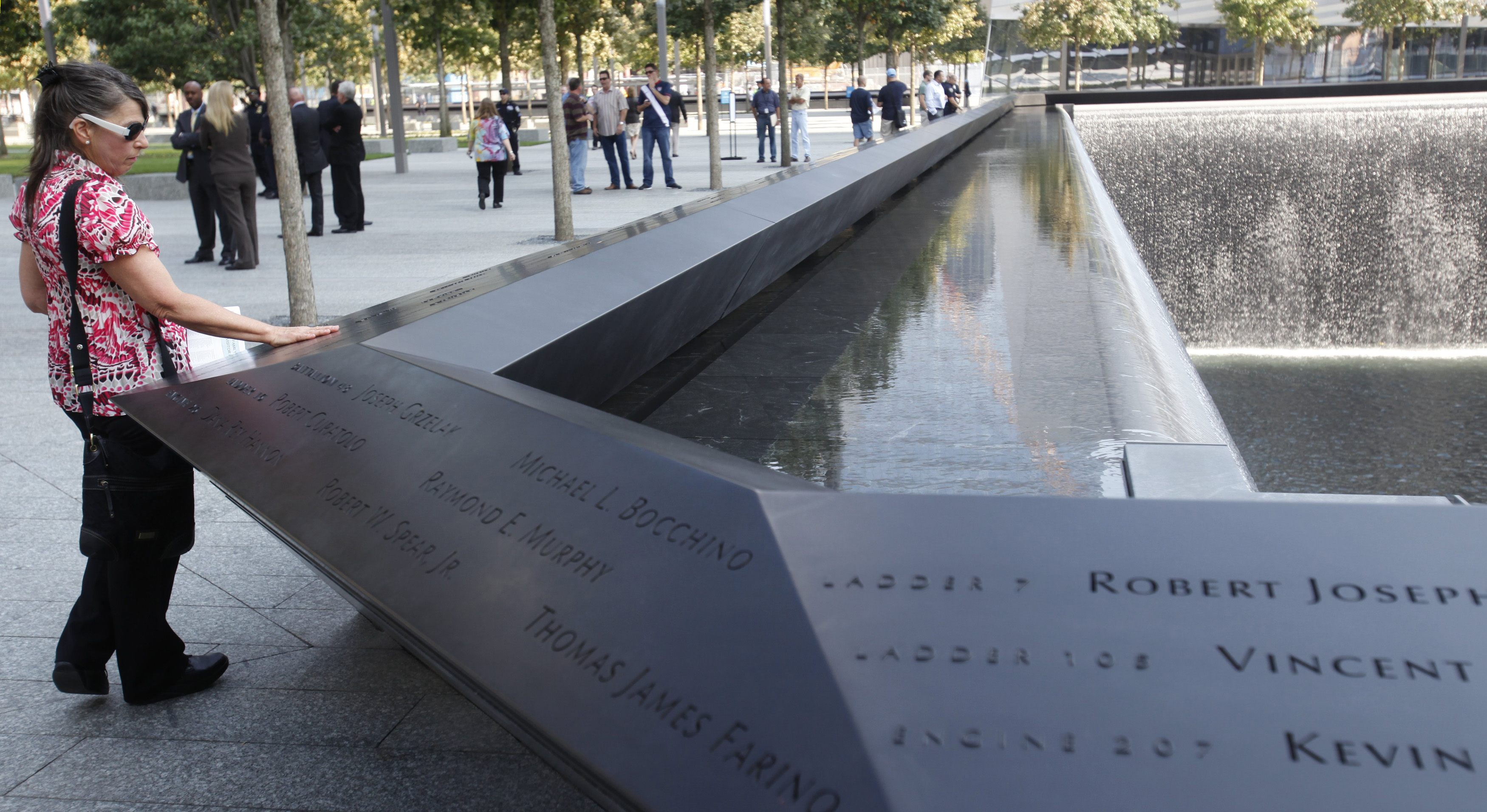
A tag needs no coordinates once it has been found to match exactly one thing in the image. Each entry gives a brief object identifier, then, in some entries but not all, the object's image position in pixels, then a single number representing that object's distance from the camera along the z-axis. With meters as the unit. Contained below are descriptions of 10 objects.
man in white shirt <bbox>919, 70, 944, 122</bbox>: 23.09
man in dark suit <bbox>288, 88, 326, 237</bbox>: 12.62
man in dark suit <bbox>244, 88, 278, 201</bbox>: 14.16
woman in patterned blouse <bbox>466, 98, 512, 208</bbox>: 14.83
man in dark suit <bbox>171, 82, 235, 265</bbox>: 10.87
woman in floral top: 2.61
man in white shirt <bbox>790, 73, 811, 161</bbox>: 21.08
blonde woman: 10.18
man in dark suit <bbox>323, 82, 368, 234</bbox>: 13.34
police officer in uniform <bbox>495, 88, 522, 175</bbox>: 19.66
